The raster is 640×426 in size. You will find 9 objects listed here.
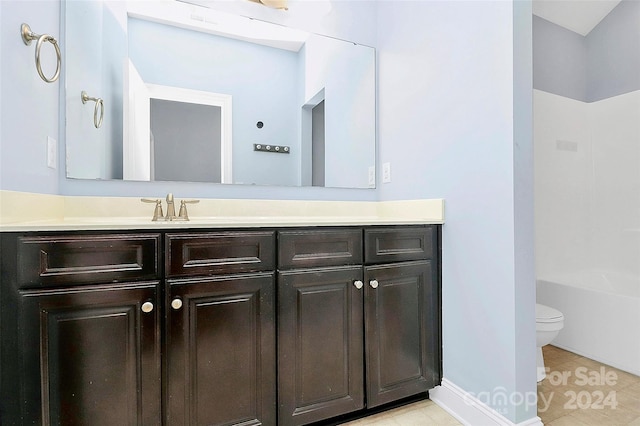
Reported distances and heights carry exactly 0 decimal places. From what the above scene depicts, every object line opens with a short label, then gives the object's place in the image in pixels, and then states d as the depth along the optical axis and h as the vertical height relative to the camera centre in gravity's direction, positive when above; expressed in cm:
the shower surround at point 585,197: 241 +12
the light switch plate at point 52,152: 136 +27
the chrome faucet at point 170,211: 145 +1
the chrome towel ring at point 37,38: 107 +59
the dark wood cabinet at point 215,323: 98 -39
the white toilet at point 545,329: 171 -61
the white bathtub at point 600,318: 190 -66
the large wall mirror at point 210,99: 159 +64
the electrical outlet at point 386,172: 204 +25
